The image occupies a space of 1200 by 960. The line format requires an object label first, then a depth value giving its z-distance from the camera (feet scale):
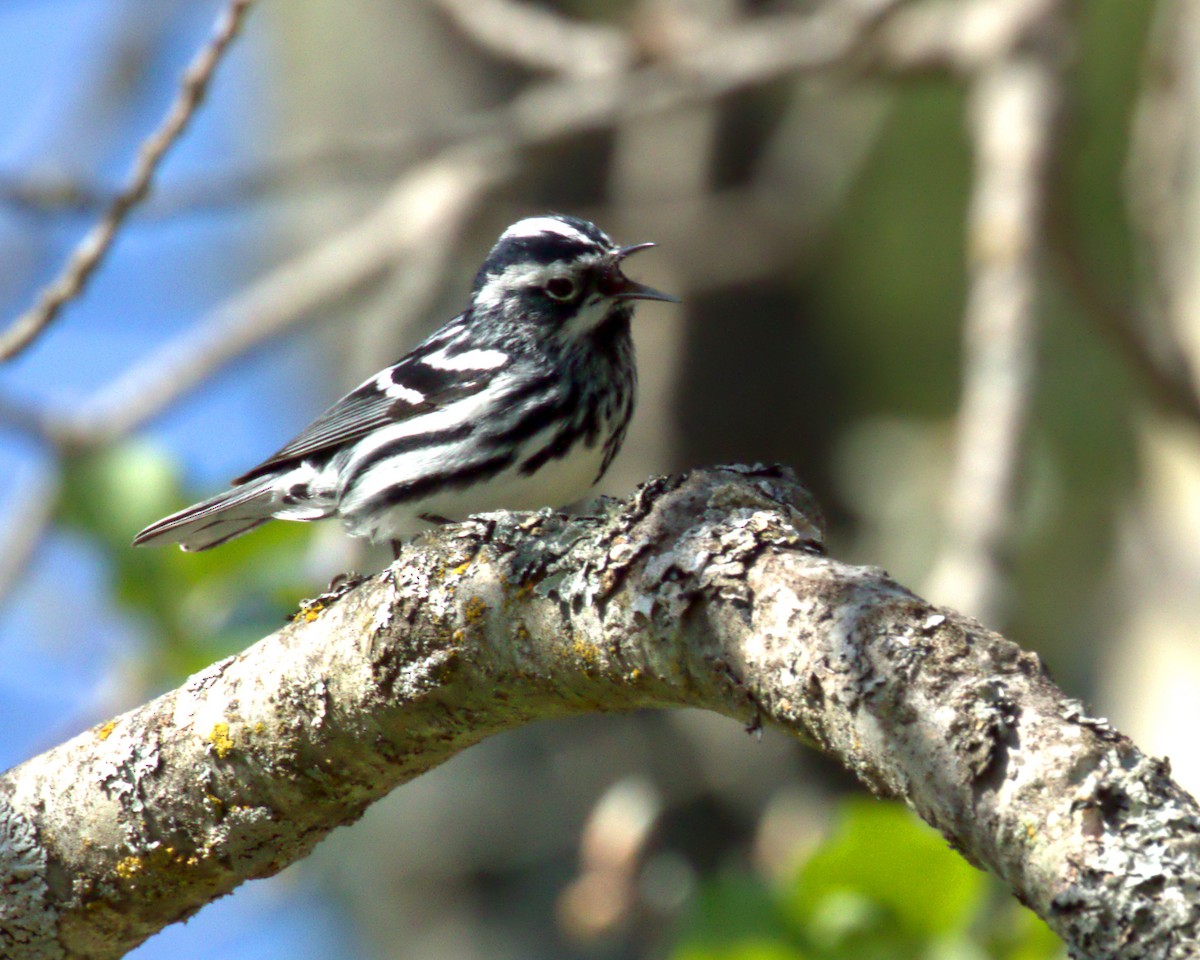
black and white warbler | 24.56
